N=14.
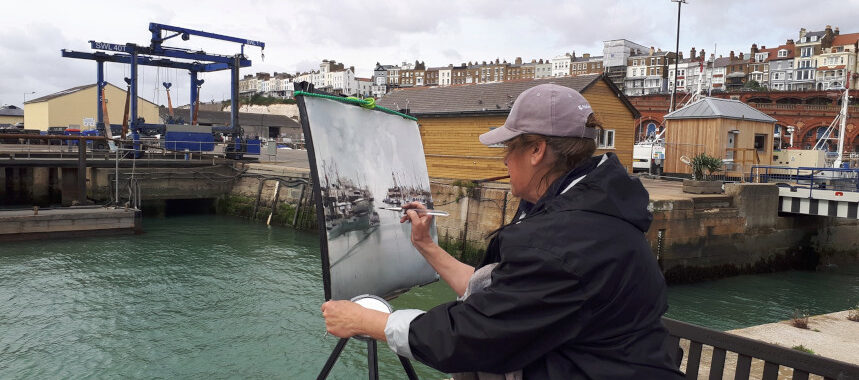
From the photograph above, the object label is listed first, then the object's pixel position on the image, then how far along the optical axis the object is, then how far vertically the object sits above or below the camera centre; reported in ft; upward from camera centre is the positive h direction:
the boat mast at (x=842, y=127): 72.96 +5.22
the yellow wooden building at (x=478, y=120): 63.46 +4.22
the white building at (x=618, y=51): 387.96 +73.04
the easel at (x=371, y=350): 7.64 -3.02
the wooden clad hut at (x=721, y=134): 68.64 +3.56
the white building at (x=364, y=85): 512.63 +61.07
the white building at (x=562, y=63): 442.91 +72.17
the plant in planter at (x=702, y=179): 51.72 -1.39
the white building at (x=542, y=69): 462.19 +70.23
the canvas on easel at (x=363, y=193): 9.43 -0.70
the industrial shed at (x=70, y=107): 193.93 +12.92
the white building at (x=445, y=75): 502.38 +68.99
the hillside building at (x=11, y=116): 244.63 +11.61
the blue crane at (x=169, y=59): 88.94 +14.35
